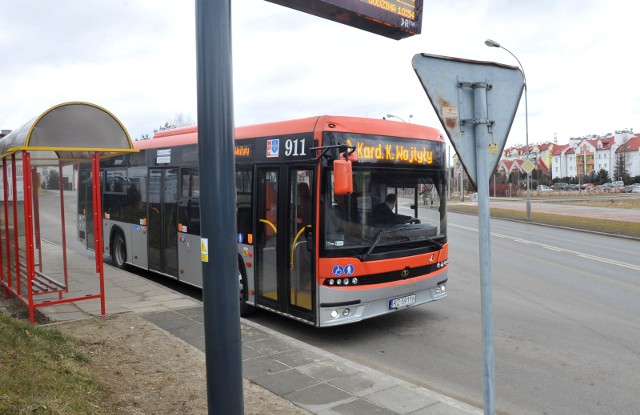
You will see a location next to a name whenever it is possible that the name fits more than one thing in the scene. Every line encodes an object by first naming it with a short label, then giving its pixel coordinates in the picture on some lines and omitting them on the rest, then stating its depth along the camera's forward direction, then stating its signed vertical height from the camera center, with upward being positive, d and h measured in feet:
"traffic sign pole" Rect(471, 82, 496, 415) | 10.32 -0.91
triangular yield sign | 10.53 +1.77
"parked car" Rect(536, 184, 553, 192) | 288.96 -3.92
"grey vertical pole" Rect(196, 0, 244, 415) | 11.13 -0.32
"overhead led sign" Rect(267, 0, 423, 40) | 19.20 +6.53
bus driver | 23.91 -1.31
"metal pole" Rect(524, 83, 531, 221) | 97.63 +9.81
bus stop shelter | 23.90 +1.26
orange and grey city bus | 22.84 -1.47
